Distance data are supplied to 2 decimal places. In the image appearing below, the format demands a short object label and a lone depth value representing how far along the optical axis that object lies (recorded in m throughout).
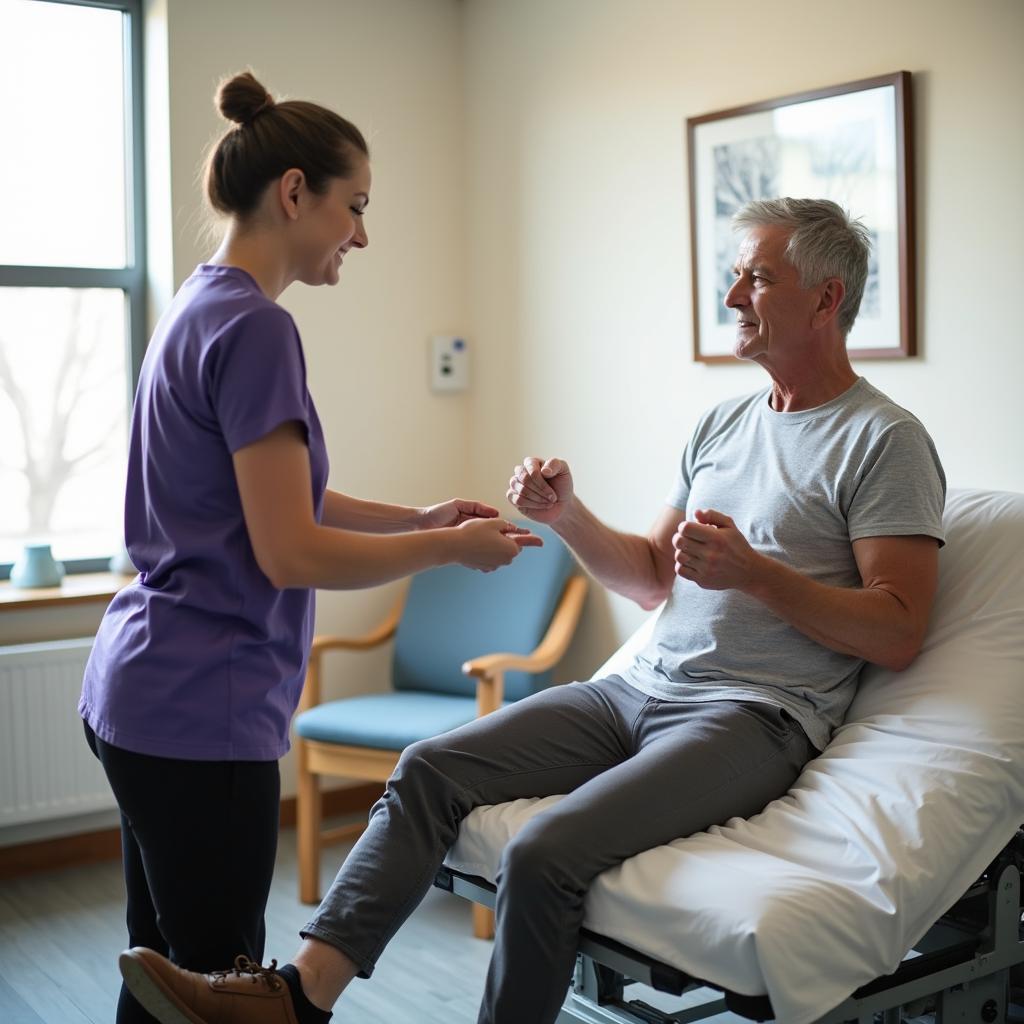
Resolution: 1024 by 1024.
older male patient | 1.83
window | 3.57
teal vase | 3.48
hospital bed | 1.68
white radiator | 3.35
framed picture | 2.78
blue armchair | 3.20
